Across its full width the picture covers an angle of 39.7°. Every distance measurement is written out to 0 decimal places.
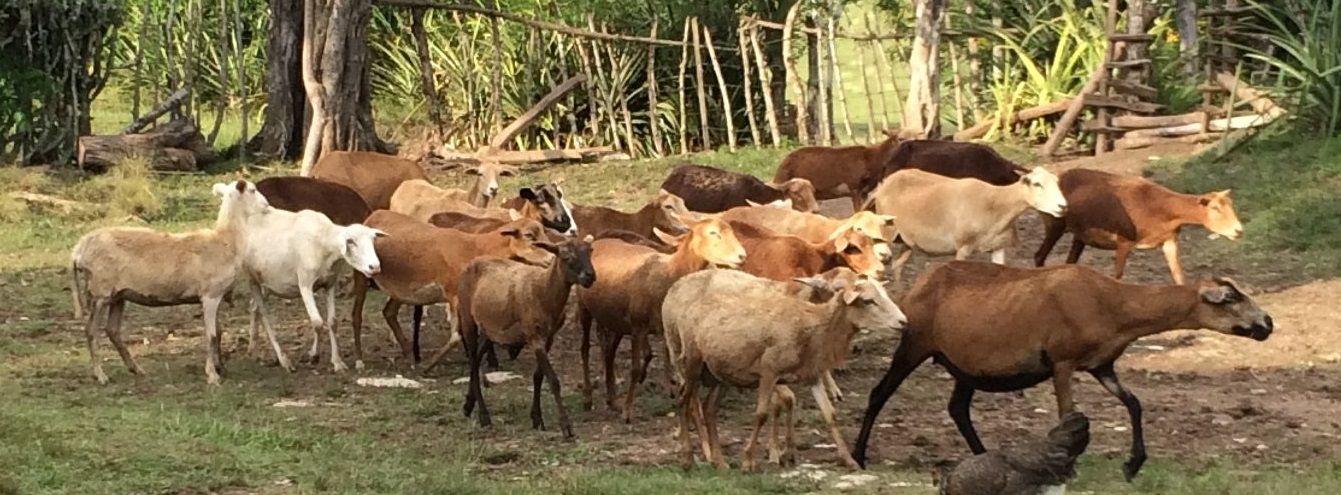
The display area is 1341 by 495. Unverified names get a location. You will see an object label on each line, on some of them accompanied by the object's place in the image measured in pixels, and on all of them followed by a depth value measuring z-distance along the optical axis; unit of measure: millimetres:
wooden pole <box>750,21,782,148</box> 22609
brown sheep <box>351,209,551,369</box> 11852
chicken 7297
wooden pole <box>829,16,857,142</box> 21953
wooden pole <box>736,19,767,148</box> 22703
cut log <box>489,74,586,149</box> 23297
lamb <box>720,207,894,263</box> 12148
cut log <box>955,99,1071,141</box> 21359
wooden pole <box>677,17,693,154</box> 23047
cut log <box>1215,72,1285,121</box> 19344
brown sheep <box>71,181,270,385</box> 11297
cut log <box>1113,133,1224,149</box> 20094
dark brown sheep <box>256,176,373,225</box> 14172
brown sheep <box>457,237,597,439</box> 10156
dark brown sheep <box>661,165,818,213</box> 15273
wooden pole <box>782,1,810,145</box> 22031
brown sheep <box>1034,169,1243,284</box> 13922
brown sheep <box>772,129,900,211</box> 16828
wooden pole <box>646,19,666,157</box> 23250
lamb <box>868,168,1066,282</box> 13602
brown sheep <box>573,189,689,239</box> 13359
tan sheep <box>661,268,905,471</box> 9000
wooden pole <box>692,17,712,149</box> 22812
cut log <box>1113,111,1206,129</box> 20247
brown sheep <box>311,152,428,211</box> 16141
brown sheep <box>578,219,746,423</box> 10586
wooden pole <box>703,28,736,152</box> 22783
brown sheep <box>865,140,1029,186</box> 16250
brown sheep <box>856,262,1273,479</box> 9047
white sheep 11969
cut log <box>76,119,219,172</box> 20781
